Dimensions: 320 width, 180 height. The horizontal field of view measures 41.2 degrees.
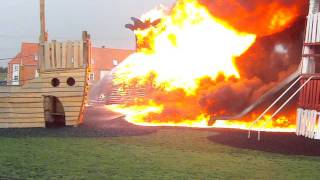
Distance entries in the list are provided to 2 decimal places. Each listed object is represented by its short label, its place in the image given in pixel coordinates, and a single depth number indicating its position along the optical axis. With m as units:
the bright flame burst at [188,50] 20.72
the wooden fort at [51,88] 18.36
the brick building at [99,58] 66.69
